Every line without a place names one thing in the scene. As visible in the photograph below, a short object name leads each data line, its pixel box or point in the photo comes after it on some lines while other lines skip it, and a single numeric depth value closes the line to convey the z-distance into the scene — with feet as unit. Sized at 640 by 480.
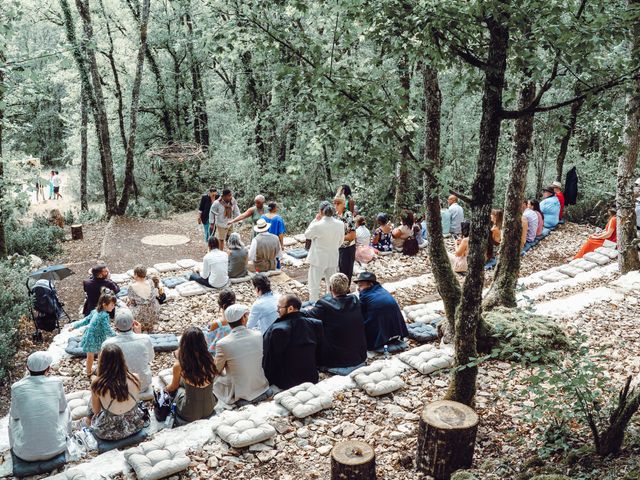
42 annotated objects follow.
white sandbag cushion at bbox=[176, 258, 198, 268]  36.35
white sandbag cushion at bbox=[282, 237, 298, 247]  41.55
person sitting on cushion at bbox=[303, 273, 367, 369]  20.35
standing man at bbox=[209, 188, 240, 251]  35.94
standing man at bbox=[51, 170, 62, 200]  81.56
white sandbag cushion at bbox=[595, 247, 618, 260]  35.86
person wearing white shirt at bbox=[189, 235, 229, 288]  30.45
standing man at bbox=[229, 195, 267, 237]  34.53
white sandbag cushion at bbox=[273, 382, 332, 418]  16.78
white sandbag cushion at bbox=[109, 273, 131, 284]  33.50
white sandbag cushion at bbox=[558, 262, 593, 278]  34.04
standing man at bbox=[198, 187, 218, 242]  38.22
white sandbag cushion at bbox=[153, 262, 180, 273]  35.88
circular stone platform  47.01
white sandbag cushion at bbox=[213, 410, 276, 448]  15.17
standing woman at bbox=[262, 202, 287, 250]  32.99
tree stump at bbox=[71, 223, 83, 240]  48.42
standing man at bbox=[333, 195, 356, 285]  30.68
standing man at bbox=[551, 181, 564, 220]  44.37
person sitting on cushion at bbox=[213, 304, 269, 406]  18.08
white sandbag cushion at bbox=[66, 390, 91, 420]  18.15
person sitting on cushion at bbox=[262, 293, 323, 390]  18.88
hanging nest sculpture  60.34
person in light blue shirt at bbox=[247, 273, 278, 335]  21.59
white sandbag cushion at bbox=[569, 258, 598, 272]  34.78
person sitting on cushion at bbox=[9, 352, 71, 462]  15.00
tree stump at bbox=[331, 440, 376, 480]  12.30
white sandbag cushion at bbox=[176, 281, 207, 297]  30.45
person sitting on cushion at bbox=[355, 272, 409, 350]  22.02
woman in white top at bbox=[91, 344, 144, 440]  15.83
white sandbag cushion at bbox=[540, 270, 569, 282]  33.45
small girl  20.93
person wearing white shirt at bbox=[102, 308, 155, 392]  18.17
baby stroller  26.22
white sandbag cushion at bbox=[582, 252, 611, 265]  35.45
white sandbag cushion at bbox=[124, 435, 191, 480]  13.85
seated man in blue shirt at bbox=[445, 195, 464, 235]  41.73
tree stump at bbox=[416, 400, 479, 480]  12.92
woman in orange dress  36.78
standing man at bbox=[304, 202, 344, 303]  27.32
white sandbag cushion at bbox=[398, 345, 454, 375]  19.35
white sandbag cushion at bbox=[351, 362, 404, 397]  17.98
